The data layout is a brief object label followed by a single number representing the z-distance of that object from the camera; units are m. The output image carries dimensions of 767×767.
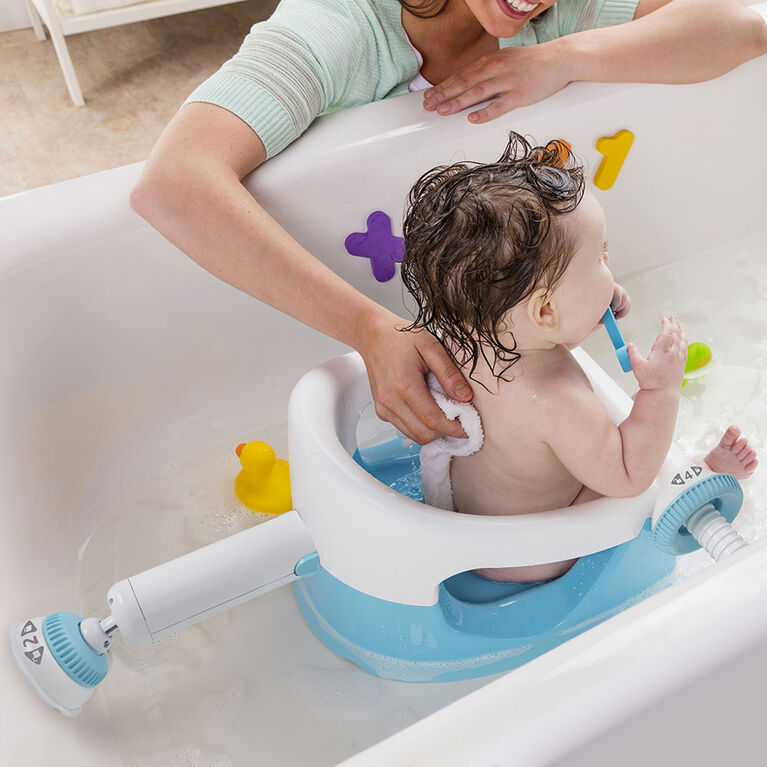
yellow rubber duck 1.16
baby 0.73
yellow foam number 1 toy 1.27
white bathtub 0.70
